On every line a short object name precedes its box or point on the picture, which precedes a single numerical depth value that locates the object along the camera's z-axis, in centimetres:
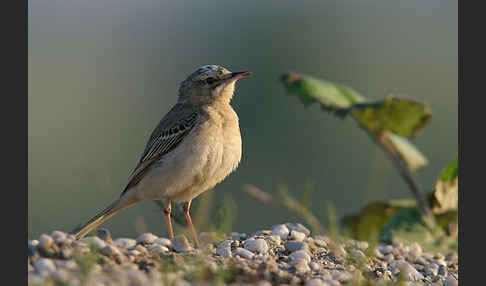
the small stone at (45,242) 1115
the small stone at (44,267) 1004
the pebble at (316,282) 1110
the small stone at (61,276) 937
